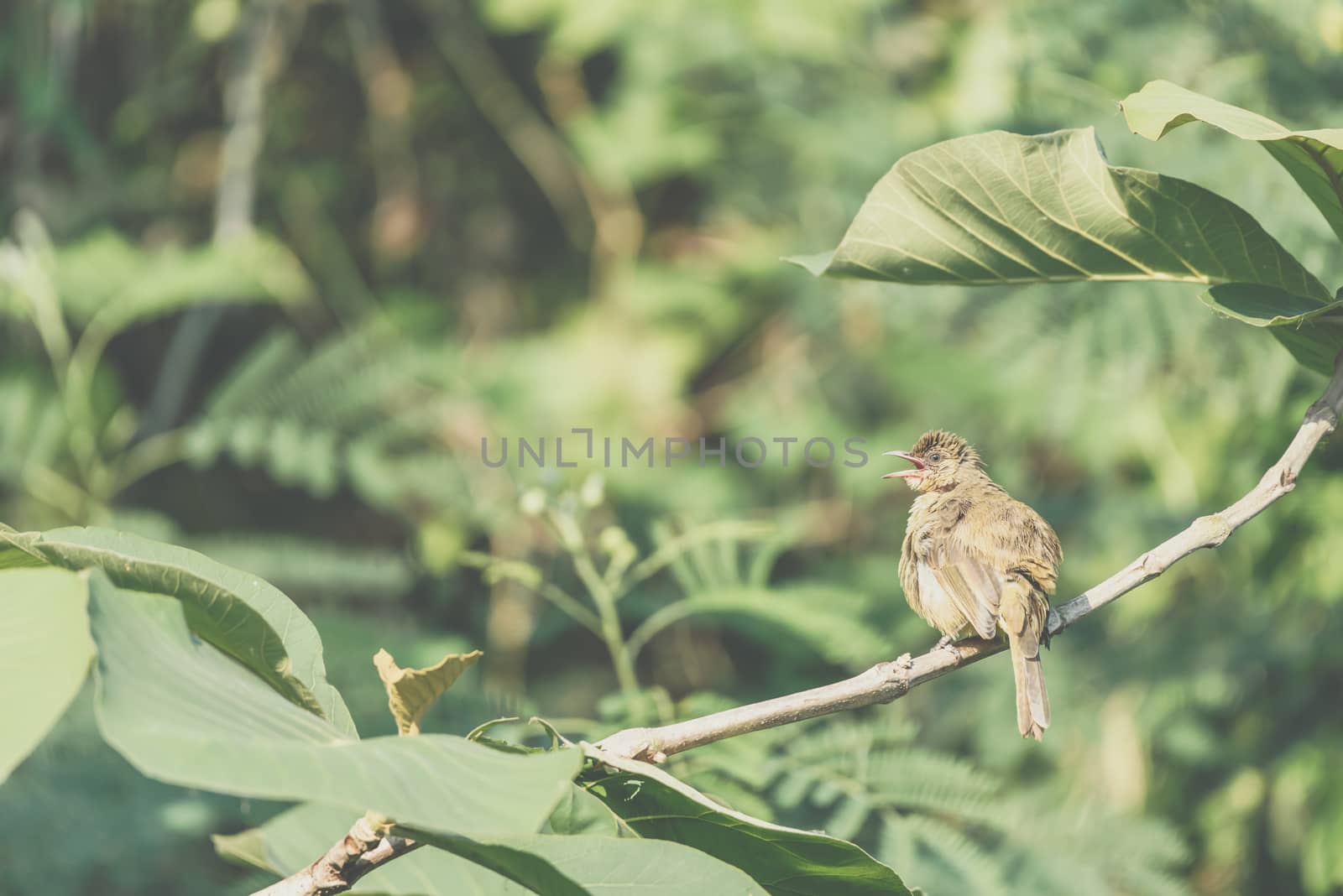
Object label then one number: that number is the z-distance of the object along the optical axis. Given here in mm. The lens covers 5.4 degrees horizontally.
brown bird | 7085
